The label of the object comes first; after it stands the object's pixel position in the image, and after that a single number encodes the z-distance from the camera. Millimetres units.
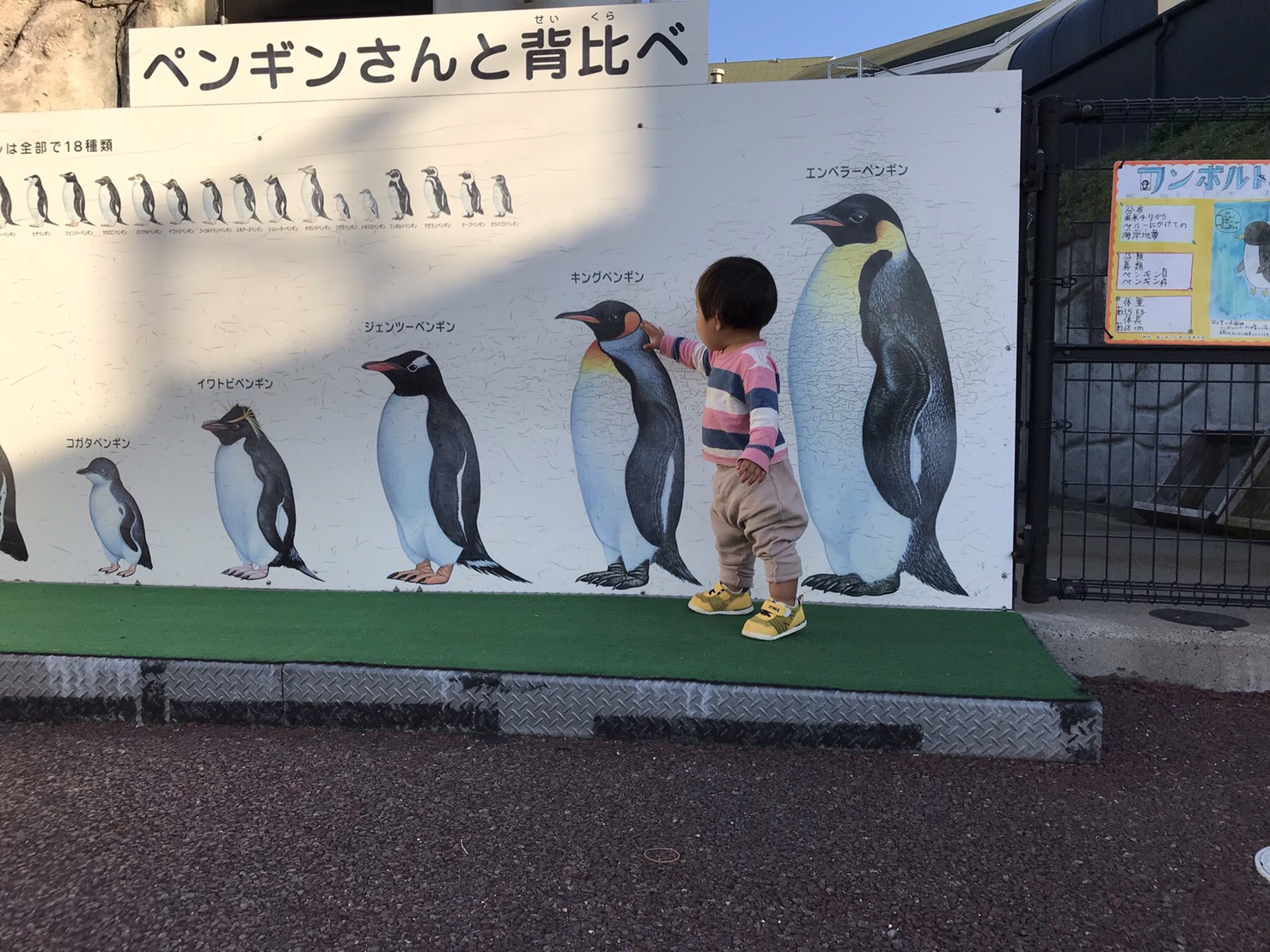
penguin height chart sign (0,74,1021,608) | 3746
